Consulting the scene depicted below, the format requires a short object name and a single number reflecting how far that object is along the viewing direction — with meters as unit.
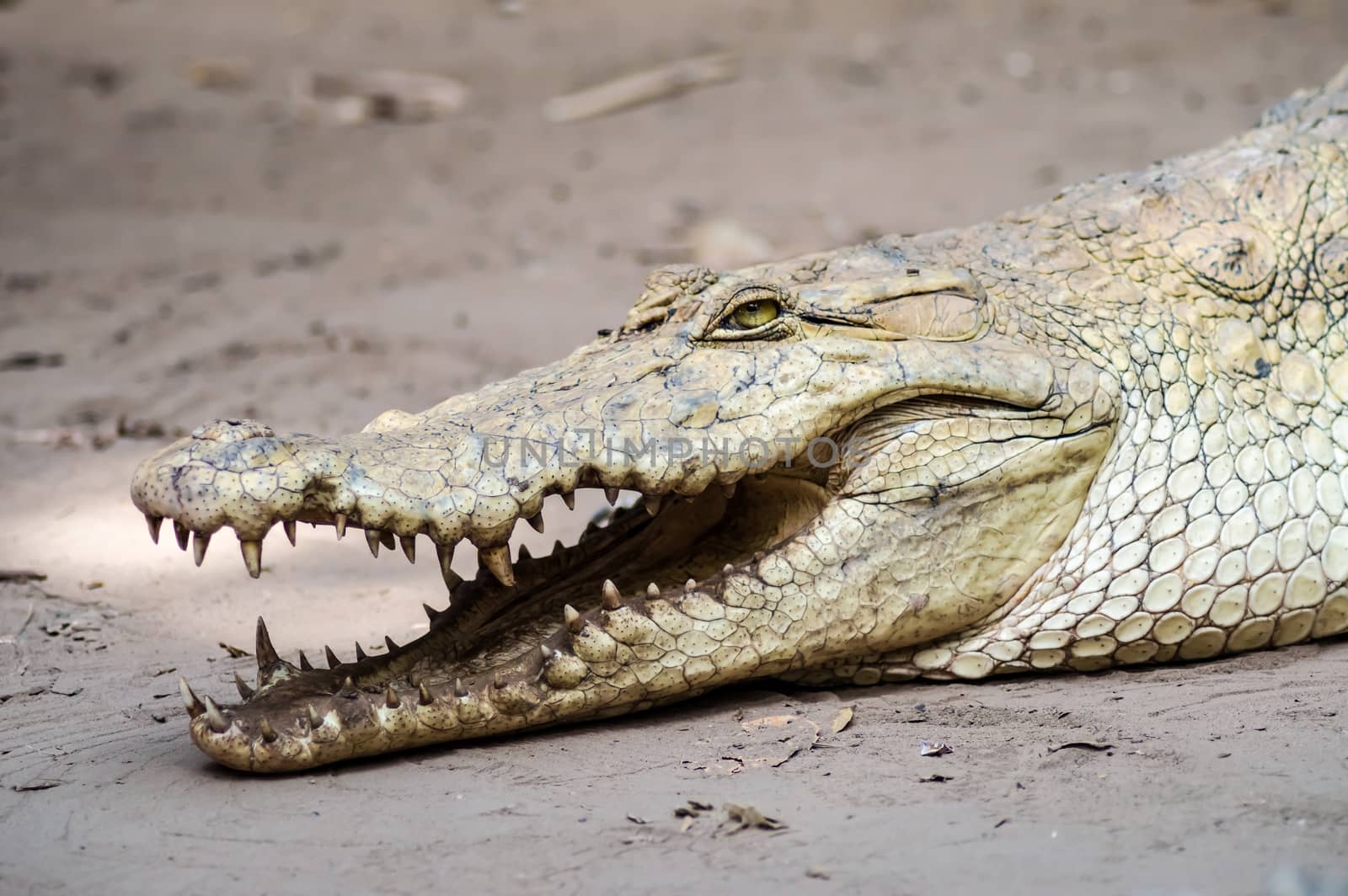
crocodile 5.53
